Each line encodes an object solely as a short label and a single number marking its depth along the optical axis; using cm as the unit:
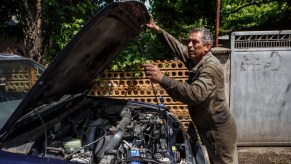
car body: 167
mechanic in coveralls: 200
